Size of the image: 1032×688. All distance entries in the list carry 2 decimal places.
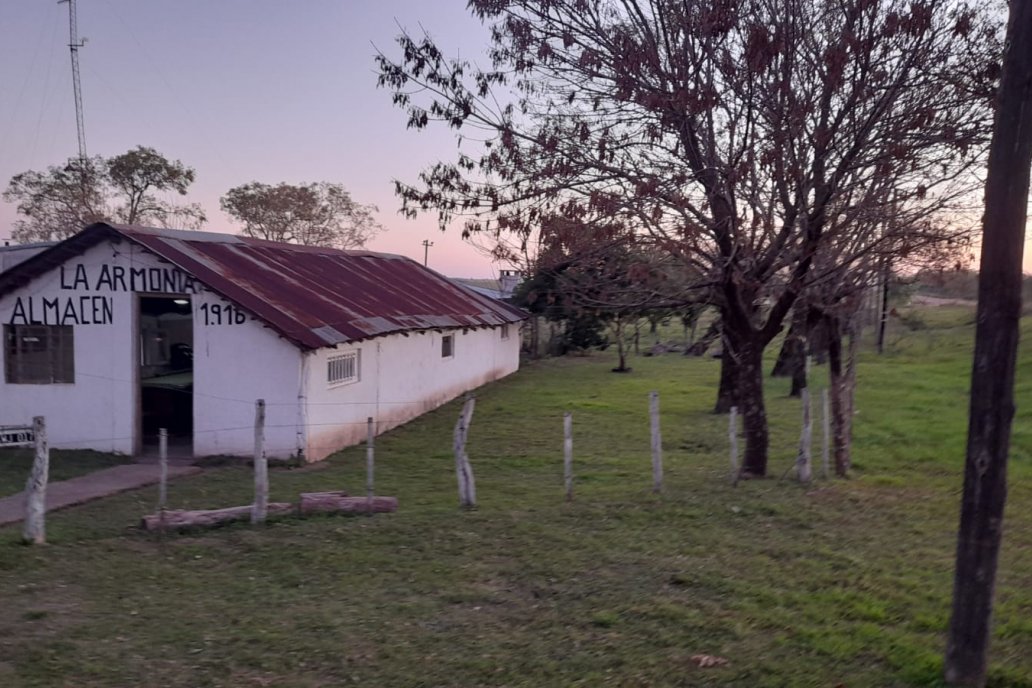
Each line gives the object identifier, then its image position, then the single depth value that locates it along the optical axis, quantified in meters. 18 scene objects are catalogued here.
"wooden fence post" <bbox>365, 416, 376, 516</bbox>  9.07
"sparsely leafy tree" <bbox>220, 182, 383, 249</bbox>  47.03
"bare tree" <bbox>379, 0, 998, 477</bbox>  9.54
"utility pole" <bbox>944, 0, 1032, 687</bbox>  4.85
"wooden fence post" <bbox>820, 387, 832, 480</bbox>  11.88
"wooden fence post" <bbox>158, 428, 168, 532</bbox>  9.19
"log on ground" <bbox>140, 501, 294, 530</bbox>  8.45
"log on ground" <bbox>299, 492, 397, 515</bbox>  9.13
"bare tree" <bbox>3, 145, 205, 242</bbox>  40.72
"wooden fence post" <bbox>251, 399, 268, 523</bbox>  8.70
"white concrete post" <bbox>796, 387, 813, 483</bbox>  11.02
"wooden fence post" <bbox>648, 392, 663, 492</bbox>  10.19
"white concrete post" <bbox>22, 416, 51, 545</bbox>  7.96
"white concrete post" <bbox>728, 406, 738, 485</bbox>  10.88
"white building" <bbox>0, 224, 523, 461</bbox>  14.00
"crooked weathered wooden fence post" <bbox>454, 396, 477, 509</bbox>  9.41
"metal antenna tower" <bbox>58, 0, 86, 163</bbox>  34.09
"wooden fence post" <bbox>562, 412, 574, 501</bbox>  9.88
